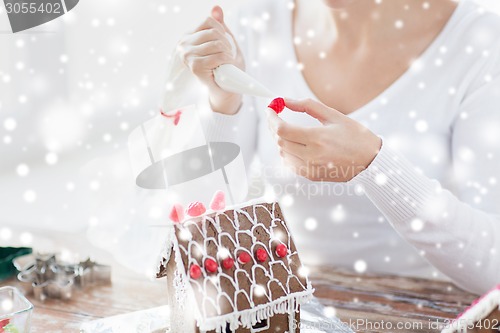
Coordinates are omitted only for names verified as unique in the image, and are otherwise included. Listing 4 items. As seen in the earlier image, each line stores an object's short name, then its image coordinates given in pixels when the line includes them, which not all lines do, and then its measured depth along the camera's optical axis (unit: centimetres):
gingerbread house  77
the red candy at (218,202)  84
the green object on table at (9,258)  117
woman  100
